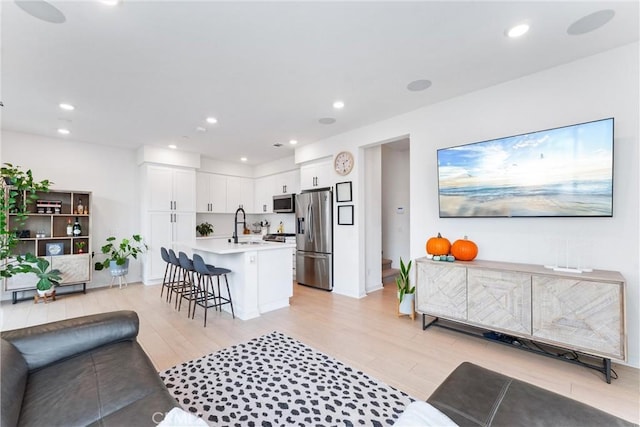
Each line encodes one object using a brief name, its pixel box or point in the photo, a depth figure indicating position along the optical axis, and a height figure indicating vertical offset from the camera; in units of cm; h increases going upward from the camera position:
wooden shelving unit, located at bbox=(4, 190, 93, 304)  472 -38
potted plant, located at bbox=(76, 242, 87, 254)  515 -60
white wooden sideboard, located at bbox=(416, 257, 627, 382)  221 -85
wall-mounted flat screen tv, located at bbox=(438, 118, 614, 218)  246 +38
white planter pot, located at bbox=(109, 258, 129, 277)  529 -105
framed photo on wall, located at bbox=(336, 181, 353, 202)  485 +39
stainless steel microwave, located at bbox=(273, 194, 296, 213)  640 +25
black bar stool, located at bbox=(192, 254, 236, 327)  356 -99
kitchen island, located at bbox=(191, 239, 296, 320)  375 -86
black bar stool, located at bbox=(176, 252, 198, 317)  383 -73
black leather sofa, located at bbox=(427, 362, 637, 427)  122 -93
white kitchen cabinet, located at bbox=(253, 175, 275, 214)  725 +52
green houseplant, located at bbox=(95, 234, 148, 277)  531 -77
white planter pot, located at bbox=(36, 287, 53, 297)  452 -129
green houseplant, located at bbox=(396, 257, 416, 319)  365 -108
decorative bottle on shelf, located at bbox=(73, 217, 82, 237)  509 -27
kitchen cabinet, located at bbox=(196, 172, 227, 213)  665 +54
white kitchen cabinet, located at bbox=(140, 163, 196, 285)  563 +7
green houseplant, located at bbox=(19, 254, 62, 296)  435 -96
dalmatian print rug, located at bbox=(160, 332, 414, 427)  188 -138
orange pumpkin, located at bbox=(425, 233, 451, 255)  331 -40
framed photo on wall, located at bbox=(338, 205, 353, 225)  485 -3
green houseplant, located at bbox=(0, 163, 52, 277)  241 +10
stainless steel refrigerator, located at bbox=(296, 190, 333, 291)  512 -49
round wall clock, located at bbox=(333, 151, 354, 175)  482 +91
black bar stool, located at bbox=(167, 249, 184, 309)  417 -72
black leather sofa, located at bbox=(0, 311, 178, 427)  122 -89
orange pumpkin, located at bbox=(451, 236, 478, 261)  314 -43
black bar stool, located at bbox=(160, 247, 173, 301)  445 -67
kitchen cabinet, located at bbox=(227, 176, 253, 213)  723 +55
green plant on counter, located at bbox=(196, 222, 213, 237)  682 -37
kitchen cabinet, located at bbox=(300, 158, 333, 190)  527 +77
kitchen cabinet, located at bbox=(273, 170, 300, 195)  662 +77
